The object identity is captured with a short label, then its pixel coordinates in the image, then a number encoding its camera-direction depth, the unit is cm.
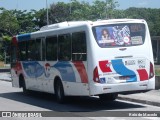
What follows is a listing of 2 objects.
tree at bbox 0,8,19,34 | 7144
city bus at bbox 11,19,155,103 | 1528
